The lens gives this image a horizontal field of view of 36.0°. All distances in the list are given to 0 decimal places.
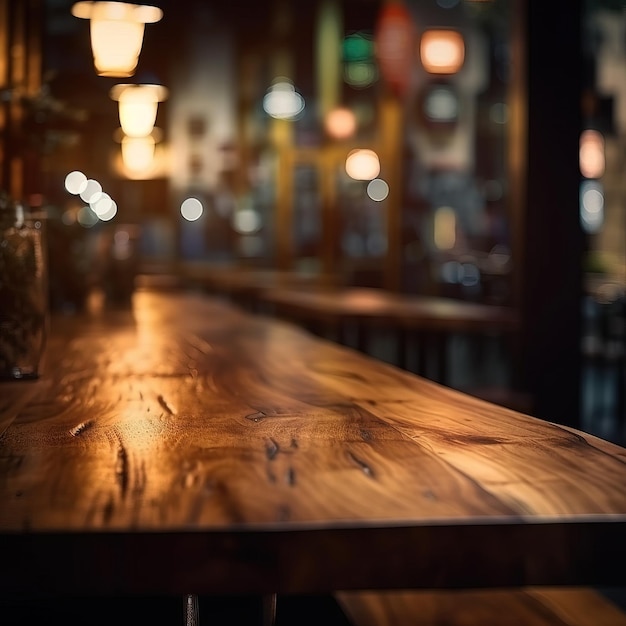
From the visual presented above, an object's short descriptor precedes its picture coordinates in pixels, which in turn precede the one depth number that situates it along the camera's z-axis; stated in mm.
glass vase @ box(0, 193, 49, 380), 1750
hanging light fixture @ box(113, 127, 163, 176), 7250
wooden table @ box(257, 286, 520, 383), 4164
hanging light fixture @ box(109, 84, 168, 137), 5102
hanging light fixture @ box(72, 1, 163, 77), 3721
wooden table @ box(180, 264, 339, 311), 8328
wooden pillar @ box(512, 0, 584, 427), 4227
